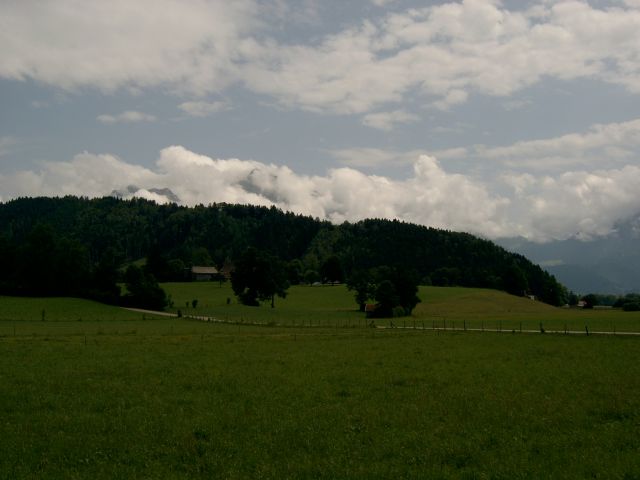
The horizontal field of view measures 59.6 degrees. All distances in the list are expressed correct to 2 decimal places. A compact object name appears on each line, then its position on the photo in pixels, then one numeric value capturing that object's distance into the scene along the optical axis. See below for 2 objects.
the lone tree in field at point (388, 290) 119.19
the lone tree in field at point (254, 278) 138.25
